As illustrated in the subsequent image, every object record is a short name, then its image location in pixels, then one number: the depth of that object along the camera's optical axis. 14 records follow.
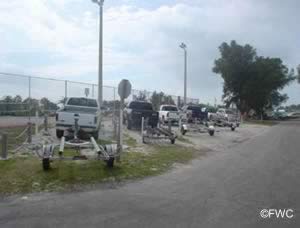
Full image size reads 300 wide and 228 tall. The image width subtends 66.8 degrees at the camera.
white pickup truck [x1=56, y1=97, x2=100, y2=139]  10.37
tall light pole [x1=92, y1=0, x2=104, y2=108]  13.13
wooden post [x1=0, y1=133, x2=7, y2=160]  6.78
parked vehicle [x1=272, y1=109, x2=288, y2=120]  48.02
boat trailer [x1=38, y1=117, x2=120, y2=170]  5.94
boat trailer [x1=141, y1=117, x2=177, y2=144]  11.13
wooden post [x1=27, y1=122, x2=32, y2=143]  8.77
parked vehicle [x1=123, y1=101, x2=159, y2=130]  14.41
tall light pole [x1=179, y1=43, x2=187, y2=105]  22.90
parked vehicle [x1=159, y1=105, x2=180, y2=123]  19.66
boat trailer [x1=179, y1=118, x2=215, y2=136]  14.82
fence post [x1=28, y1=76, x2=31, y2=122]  14.92
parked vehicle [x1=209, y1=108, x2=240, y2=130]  22.00
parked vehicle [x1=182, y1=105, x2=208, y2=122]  17.29
